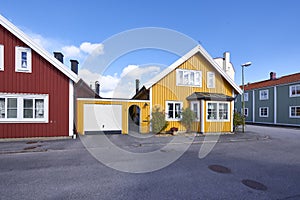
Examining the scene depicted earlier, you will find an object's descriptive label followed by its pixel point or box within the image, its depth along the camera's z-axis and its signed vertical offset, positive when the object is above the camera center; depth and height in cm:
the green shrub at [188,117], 1326 -124
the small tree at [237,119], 1445 -156
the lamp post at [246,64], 1327 +303
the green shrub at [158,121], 1264 -152
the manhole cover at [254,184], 412 -215
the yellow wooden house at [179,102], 1260 -4
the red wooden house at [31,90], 954 +69
